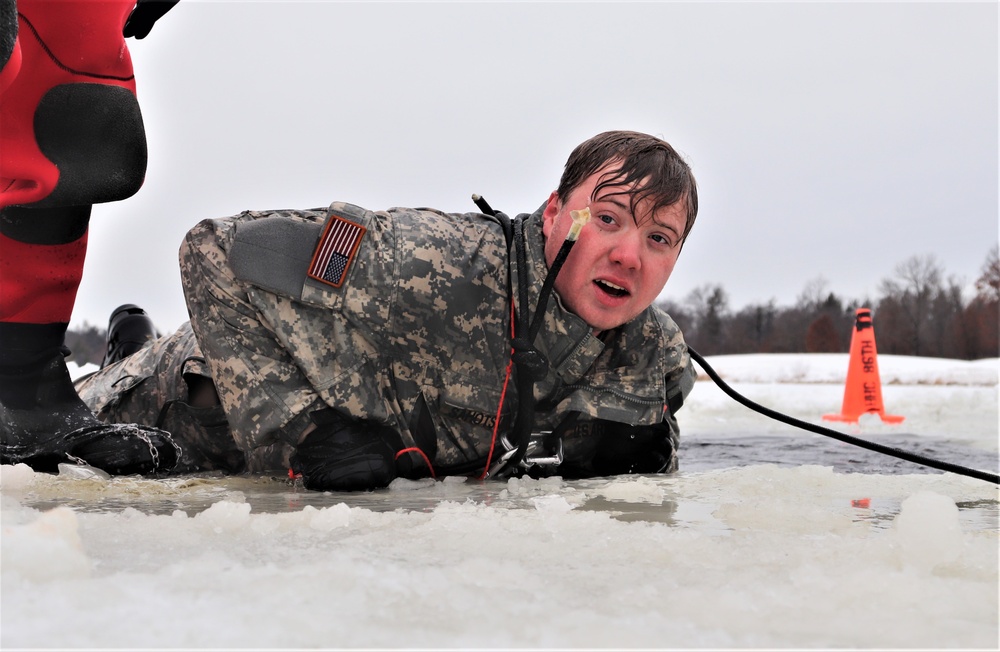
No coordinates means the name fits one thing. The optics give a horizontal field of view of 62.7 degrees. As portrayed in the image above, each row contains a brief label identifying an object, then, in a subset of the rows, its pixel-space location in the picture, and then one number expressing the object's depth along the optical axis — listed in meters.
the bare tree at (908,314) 35.59
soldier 2.21
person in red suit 2.01
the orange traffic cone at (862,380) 5.26
